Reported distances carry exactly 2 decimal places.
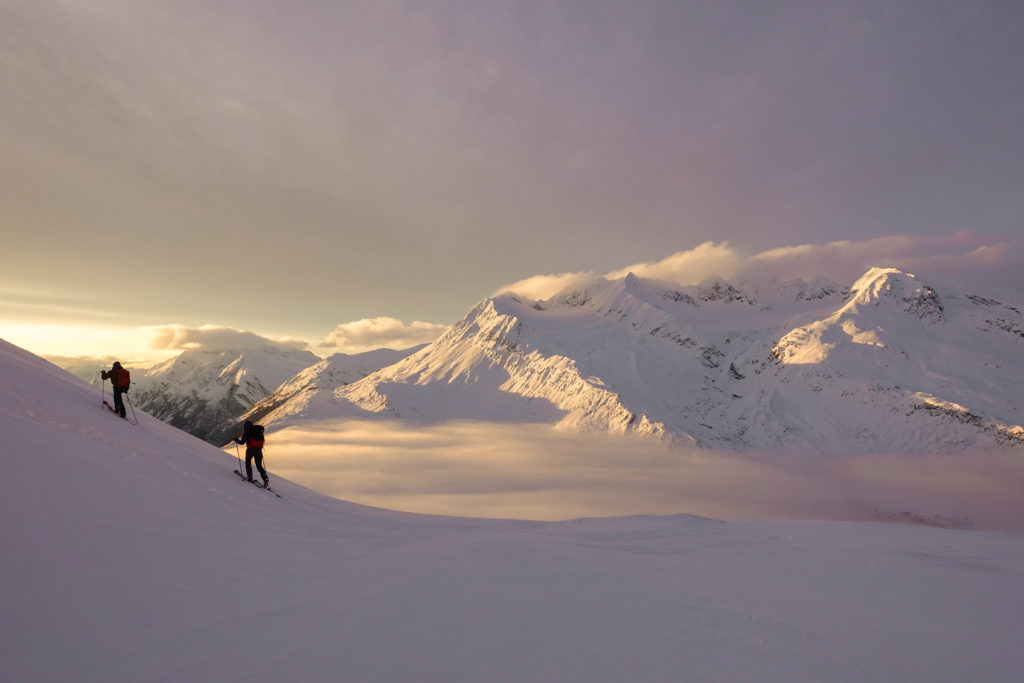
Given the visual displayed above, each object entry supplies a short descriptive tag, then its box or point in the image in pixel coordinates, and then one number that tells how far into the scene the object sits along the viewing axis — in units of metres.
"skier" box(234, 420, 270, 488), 16.53
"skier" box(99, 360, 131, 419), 16.20
